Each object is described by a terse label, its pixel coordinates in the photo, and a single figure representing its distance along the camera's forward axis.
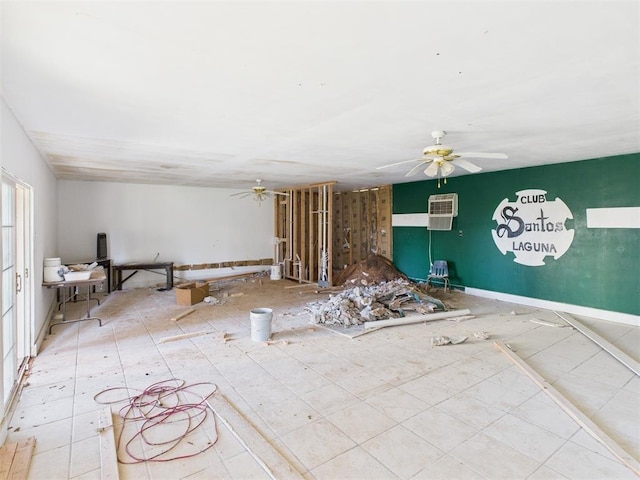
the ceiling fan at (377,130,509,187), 3.59
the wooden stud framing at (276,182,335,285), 8.03
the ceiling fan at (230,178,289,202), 7.15
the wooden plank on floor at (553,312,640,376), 3.49
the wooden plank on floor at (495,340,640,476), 2.15
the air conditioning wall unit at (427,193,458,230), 7.25
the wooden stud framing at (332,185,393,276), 9.03
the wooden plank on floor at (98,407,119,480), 2.04
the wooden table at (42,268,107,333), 4.61
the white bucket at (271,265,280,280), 8.88
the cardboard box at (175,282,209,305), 6.10
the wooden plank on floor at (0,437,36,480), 2.02
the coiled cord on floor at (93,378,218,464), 2.26
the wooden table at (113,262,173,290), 7.53
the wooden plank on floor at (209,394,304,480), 2.04
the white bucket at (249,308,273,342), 4.28
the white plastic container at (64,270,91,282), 4.73
